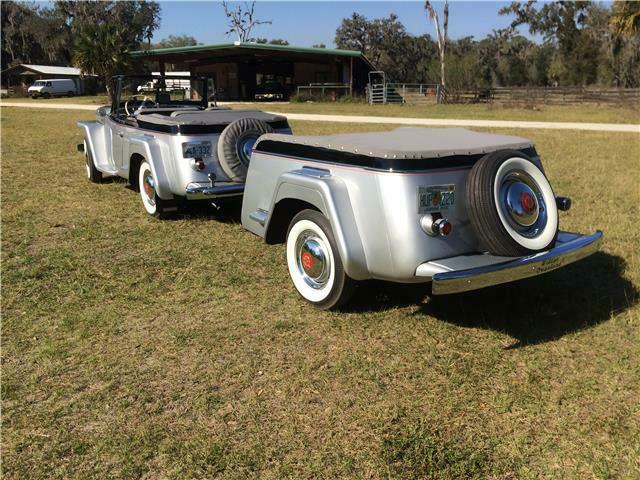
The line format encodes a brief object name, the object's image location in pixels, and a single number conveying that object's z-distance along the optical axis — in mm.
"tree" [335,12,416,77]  67812
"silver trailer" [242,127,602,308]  3303
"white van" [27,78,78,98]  49094
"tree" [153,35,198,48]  100800
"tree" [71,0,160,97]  32250
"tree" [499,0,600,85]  47156
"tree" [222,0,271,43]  52625
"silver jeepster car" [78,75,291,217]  5824
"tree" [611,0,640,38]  25609
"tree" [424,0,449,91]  40125
